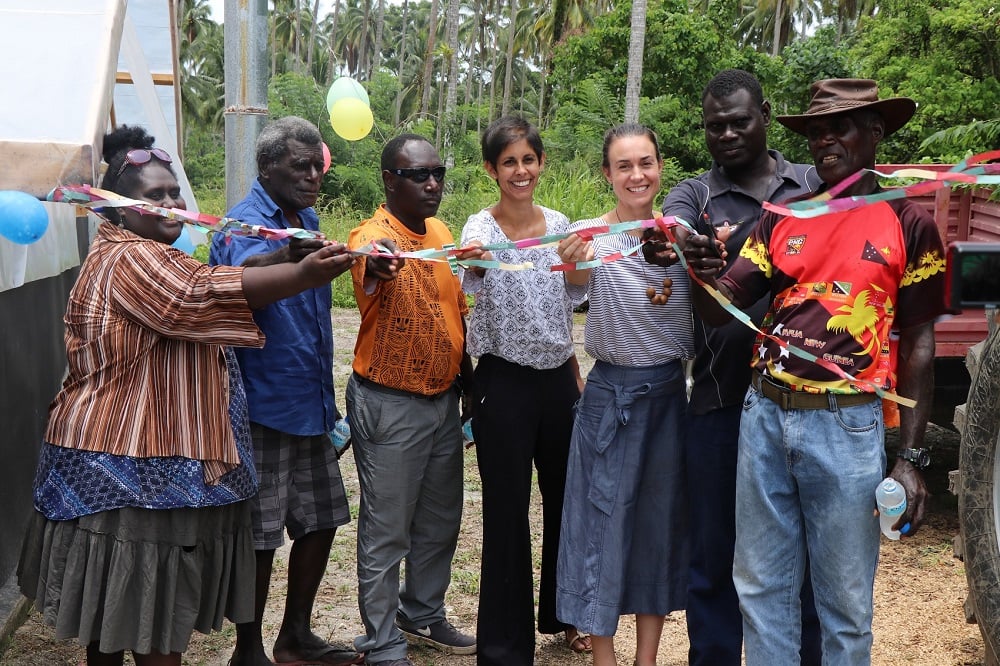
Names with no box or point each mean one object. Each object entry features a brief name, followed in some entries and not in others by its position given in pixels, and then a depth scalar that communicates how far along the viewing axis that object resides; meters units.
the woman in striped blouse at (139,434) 2.87
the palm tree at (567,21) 26.50
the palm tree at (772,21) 41.59
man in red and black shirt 2.82
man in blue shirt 3.61
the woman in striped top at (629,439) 3.54
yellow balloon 4.38
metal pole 4.84
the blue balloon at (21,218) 2.87
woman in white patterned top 3.75
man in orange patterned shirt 3.71
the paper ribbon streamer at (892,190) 2.68
